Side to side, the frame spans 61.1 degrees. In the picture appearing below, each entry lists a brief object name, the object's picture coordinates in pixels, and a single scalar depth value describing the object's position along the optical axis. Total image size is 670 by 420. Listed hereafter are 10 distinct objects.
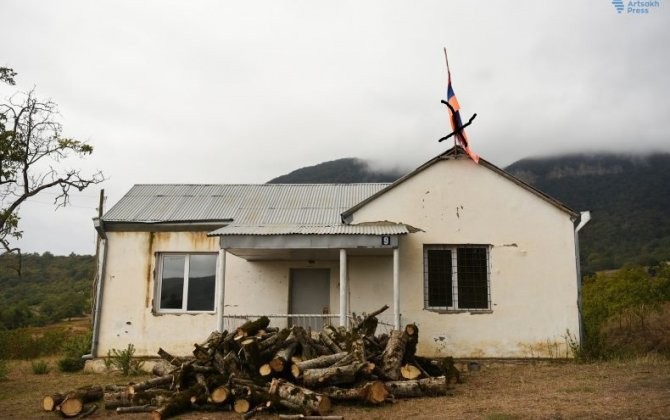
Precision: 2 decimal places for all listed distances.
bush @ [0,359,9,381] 13.52
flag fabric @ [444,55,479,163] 13.92
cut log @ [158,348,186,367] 10.41
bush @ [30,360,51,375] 14.95
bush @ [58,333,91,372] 14.85
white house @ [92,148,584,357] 13.14
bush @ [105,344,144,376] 13.63
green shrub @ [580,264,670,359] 16.77
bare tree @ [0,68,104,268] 15.76
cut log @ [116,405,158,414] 8.98
